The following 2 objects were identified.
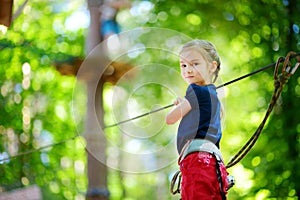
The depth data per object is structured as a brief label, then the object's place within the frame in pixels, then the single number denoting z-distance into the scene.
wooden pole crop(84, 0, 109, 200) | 6.93
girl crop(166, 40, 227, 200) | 5.26
